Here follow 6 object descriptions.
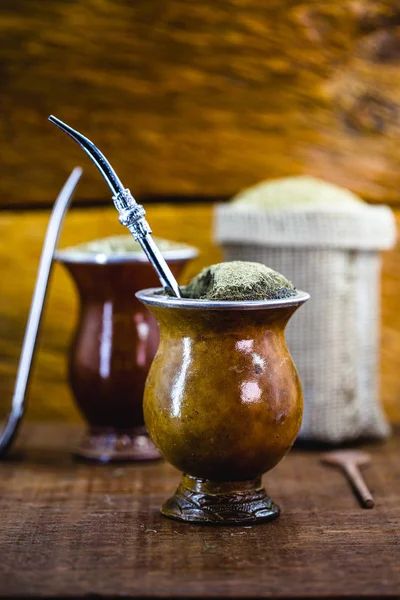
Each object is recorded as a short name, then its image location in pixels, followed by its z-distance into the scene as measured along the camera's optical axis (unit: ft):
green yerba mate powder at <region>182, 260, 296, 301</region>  1.94
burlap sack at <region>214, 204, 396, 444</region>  2.47
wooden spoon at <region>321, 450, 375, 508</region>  2.18
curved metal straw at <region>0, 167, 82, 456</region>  2.34
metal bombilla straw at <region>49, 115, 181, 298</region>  1.99
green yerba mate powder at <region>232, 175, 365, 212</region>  2.49
